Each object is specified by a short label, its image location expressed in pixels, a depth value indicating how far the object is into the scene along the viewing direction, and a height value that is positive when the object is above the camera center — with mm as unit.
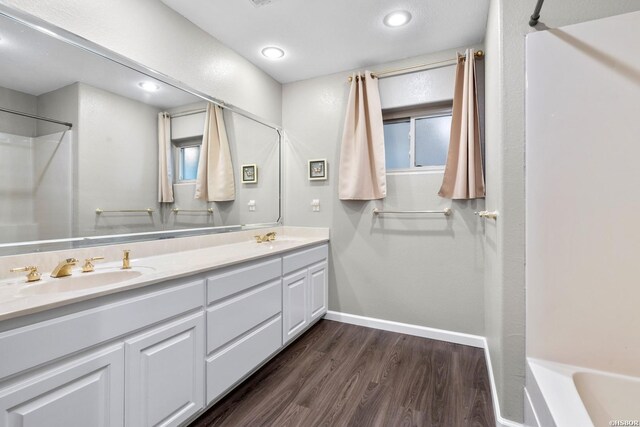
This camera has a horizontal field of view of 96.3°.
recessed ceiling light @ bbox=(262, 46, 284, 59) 2385 +1363
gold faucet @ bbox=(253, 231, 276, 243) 2488 -225
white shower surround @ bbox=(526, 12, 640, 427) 1100 -2
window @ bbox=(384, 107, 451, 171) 2494 +658
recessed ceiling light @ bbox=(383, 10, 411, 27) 1958 +1355
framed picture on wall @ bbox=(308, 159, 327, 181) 2834 +422
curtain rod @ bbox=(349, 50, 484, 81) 2255 +1225
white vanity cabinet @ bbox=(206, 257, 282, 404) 1508 -650
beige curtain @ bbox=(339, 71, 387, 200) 2562 +618
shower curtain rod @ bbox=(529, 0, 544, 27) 1133 +816
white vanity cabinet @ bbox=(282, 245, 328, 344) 2150 -645
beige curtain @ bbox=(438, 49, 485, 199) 2191 +605
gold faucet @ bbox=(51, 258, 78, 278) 1271 -249
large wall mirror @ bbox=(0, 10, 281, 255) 1265 +369
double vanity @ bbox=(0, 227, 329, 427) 883 -498
